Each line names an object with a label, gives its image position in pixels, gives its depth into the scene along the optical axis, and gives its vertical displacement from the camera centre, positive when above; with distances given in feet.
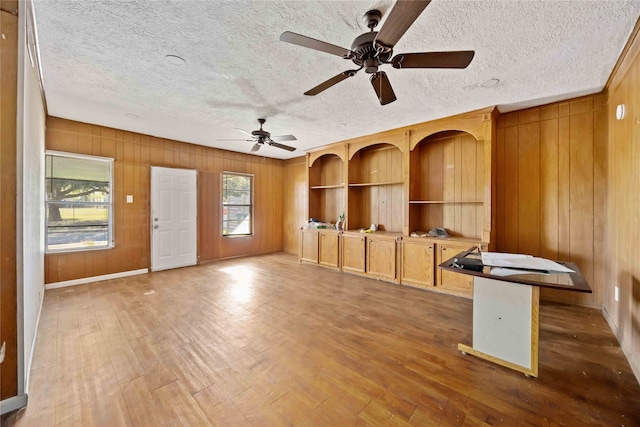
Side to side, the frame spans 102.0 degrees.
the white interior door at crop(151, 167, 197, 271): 16.75 -0.39
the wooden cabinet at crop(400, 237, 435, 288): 12.91 -2.54
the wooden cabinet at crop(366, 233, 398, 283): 14.32 -2.48
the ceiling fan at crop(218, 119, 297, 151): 12.95 +3.87
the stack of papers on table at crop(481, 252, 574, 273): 6.39 -1.30
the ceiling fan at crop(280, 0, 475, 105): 5.22 +3.68
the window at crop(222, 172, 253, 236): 20.74 +0.69
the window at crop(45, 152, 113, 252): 13.20 +0.54
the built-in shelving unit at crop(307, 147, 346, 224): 19.81 +1.95
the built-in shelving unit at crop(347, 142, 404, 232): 16.37 +1.70
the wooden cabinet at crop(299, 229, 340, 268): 17.33 -2.41
